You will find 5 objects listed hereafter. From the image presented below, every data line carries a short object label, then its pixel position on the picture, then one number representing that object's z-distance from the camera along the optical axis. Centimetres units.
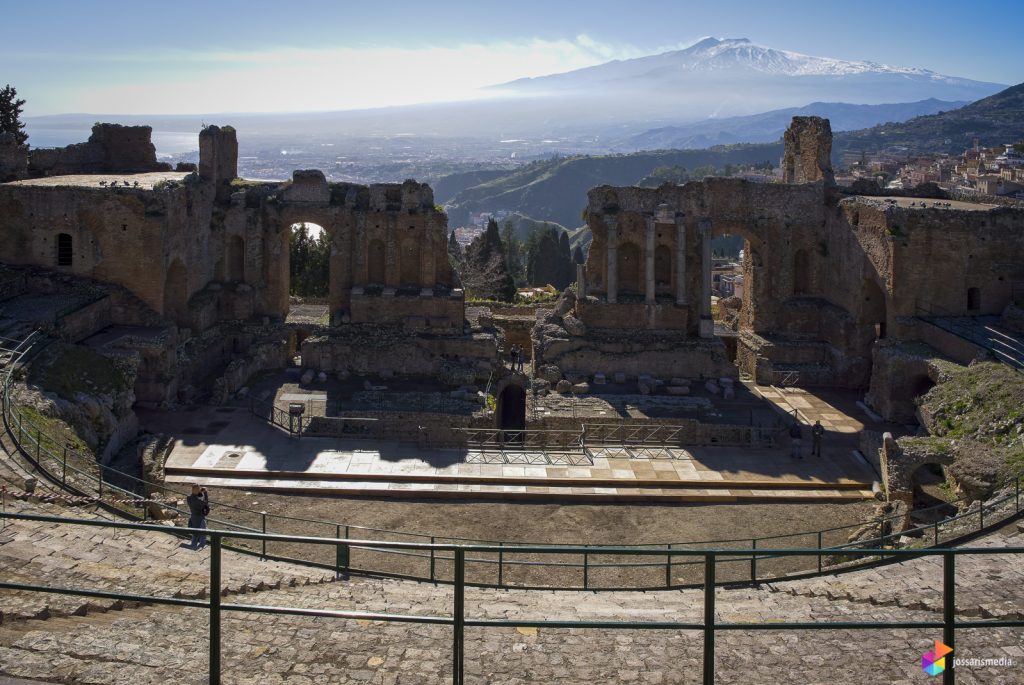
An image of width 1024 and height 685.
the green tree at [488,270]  5662
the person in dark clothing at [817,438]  2970
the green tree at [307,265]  5312
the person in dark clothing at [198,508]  1980
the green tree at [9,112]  4516
